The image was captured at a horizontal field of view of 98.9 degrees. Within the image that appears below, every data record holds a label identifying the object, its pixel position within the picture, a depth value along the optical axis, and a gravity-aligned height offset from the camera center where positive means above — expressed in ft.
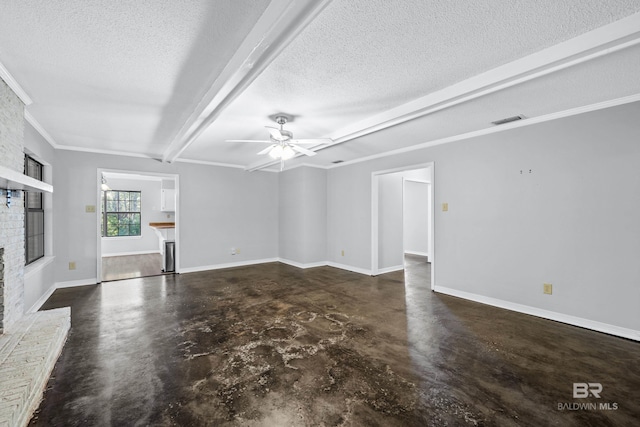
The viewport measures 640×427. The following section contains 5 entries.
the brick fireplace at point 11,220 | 8.21 -0.22
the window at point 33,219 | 12.01 -0.30
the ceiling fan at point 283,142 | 10.78 +2.90
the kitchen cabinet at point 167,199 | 25.45 +1.24
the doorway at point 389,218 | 18.16 -0.44
